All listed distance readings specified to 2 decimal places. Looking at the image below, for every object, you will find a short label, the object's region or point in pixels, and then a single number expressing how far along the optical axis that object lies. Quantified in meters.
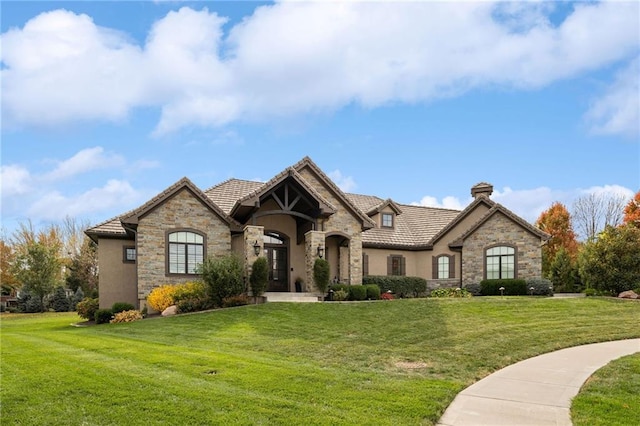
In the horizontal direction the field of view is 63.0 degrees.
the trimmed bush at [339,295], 23.00
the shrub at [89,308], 22.67
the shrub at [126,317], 20.11
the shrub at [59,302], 39.75
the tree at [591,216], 49.66
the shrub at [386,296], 25.96
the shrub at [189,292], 20.83
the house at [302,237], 22.30
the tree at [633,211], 38.53
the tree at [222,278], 20.66
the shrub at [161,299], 20.61
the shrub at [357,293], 23.89
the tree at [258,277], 21.30
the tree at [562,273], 34.66
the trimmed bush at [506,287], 26.64
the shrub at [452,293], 25.83
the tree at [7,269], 45.12
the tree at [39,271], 37.31
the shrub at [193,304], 20.34
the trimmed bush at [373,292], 24.70
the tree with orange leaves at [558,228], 41.97
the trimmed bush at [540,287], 26.61
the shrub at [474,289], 27.83
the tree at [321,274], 23.03
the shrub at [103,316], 21.03
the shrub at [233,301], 20.69
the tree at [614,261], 24.03
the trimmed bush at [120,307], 20.80
